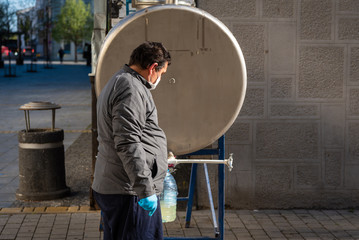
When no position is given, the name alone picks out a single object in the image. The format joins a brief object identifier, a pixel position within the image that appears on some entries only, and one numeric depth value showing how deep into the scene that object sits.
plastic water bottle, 4.63
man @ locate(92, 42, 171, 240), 3.16
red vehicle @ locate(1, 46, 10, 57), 81.19
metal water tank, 3.91
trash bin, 6.71
